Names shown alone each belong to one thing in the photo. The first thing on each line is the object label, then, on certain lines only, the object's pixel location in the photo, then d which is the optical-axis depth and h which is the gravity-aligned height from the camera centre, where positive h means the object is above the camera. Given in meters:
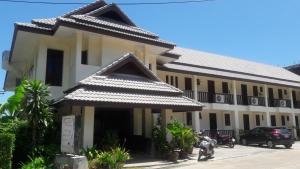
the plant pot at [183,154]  15.04 -1.31
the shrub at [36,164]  10.79 -1.28
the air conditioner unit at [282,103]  31.36 +2.41
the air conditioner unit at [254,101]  28.42 +2.39
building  13.49 +3.35
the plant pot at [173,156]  14.10 -1.31
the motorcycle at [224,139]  22.60 -0.91
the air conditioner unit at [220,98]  25.72 +2.42
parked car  22.03 -0.74
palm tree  12.55 +0.86
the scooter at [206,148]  15.23 -1.03
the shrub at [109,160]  11.44 -1.20
